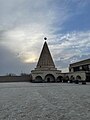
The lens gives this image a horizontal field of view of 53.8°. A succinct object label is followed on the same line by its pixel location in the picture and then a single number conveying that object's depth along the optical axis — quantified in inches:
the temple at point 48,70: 1091.4
